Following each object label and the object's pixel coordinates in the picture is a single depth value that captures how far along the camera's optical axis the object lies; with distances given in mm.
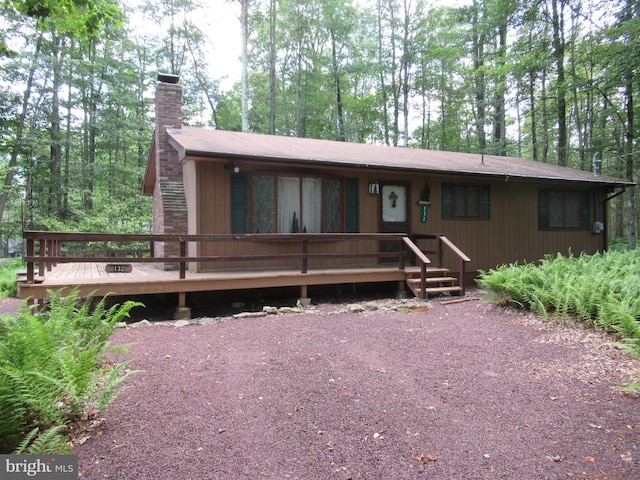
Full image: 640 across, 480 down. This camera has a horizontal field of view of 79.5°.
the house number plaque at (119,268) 6199
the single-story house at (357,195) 7340
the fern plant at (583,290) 4190
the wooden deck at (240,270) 5648
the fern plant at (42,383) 2176
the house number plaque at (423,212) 8898
